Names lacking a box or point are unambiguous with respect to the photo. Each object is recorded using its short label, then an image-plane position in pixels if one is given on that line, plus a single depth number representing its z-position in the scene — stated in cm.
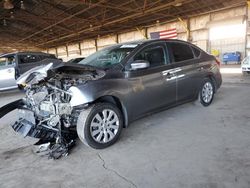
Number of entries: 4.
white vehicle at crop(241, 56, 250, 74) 987
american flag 1516
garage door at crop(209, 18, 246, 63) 1309
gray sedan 288
